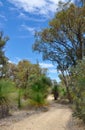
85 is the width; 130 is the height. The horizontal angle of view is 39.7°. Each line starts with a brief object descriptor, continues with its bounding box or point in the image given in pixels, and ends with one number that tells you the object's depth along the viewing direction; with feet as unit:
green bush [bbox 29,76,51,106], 33.91
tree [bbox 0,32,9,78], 46.16
